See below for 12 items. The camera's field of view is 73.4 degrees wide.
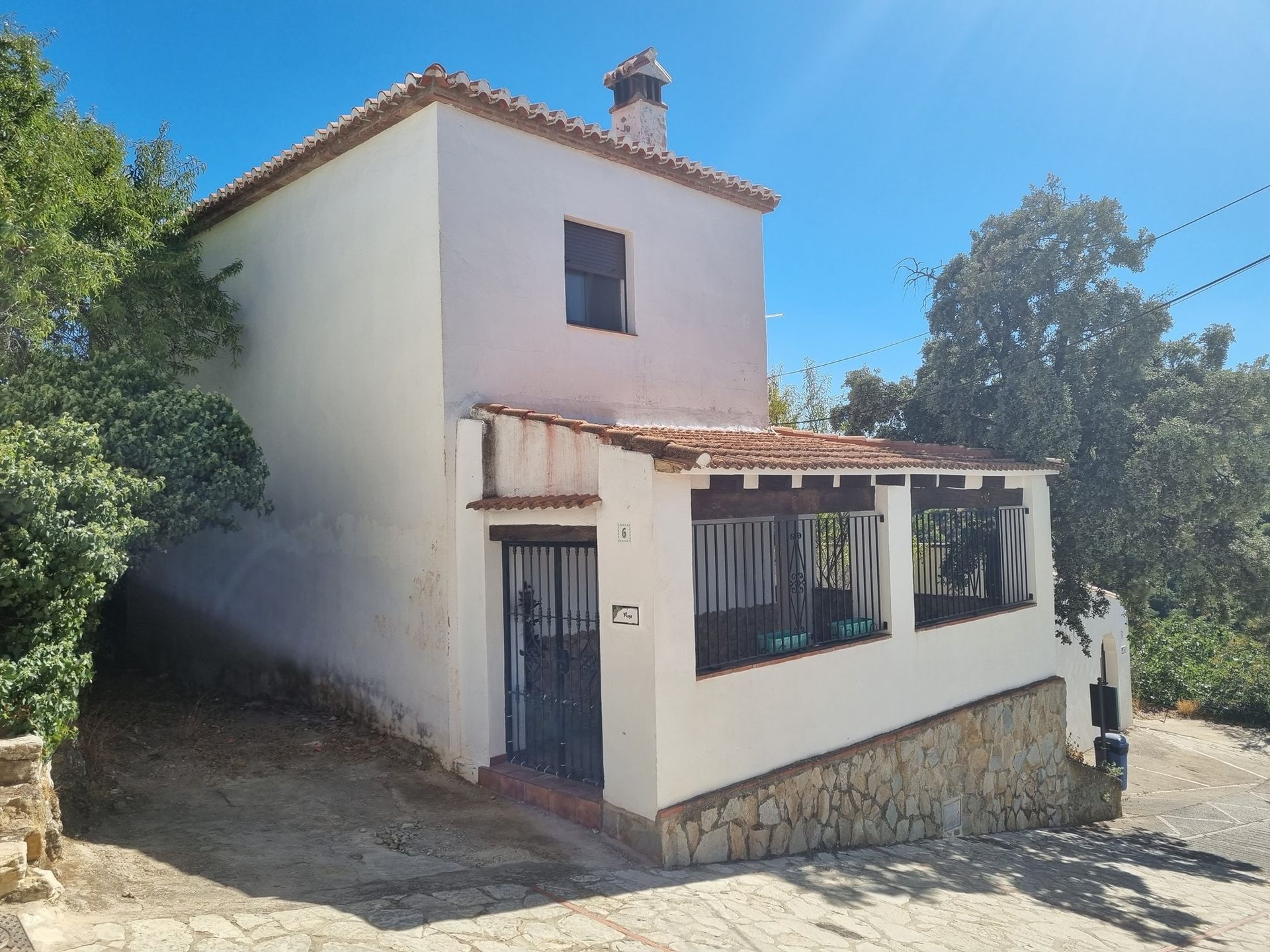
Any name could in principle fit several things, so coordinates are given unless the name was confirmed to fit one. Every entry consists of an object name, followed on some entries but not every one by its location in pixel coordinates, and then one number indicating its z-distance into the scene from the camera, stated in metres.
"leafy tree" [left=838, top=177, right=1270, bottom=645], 11.24
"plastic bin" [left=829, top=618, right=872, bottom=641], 8.54
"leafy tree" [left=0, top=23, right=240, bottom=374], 7.09
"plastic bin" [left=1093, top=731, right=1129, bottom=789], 12.98
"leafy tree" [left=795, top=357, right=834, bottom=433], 26.69
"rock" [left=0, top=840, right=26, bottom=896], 4.27
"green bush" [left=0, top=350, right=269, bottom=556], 7.59
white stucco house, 6.73
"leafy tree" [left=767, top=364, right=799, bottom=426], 23.14
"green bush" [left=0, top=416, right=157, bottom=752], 5.11
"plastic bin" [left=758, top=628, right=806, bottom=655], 7.67
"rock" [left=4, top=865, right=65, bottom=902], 4.34
